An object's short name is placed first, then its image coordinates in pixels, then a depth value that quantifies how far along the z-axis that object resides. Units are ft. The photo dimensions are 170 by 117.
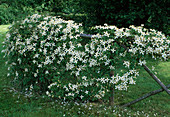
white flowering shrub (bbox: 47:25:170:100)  11.05
